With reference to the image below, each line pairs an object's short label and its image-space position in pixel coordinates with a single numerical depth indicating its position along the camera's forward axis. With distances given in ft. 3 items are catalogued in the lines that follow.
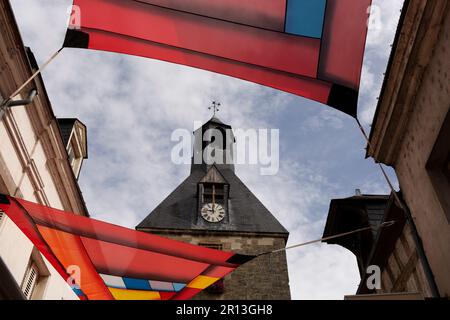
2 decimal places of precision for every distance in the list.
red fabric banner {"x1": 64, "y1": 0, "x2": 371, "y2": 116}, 12.70
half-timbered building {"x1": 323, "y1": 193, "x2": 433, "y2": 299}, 21.72
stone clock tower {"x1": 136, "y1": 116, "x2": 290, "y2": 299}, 50.02
